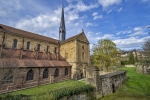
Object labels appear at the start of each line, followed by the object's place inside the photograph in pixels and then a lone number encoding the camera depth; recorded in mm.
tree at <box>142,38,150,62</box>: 23605
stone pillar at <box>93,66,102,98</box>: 11920
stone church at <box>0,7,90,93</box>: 13746
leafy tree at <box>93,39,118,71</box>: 24344
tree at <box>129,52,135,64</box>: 48331
